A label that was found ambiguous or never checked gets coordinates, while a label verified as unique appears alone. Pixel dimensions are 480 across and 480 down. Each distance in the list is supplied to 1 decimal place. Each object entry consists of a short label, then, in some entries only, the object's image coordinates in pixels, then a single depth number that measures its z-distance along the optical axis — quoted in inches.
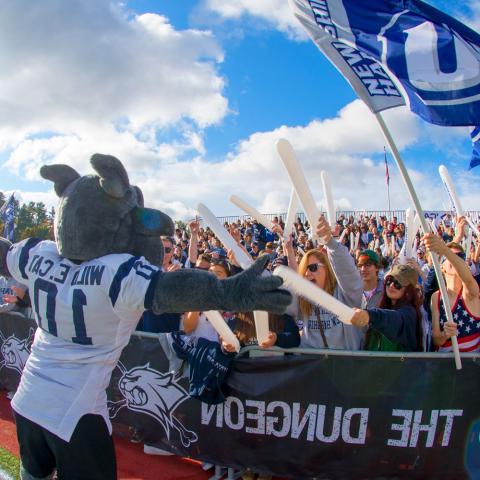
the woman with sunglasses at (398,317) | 119.6
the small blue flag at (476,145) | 135.9
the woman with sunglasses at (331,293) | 128.2
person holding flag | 127.9
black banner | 120.7
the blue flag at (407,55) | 118.0
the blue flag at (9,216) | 414.9
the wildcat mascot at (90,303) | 76.2
